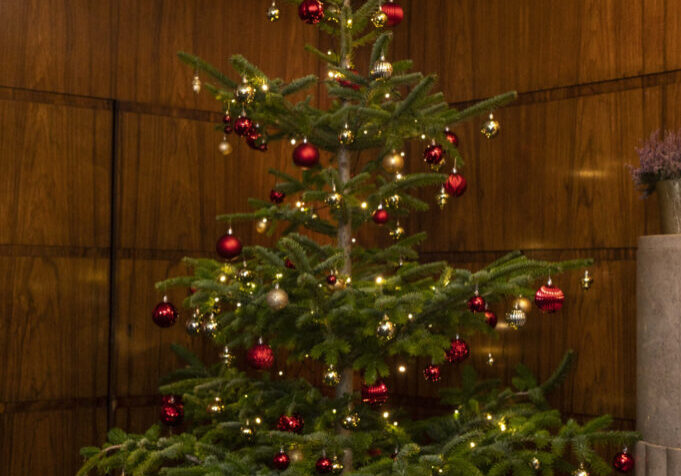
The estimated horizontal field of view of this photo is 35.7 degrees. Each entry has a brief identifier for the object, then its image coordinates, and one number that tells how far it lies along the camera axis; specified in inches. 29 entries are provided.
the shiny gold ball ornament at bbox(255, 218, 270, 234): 131.5
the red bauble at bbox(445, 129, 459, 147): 130.0
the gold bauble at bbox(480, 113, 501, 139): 125.3
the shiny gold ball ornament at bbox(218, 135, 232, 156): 136.8
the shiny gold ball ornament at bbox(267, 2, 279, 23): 127.8
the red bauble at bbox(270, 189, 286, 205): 136.6
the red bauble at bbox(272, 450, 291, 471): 116.0
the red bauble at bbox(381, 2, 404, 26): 128.0
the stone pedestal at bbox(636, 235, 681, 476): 122.0
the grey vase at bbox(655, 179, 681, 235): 123.8
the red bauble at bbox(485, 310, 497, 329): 128.6
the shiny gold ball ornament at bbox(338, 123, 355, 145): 122.6
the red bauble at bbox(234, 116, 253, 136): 120.0
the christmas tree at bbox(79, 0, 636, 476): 116.1
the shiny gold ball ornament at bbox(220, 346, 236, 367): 123.6
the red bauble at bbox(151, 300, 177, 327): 126.3
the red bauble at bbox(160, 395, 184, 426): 135.5
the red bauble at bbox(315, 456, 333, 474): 114.0
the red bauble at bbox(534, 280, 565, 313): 120.8
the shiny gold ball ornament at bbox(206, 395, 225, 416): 129.6
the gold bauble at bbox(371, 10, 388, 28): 123.0
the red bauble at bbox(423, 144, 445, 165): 123.6
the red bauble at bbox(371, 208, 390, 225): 136.6
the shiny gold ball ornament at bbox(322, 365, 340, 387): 117.6
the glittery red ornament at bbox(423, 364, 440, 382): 121.9
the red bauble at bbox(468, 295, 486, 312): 114.0
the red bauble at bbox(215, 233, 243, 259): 128.6
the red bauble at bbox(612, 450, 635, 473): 125.0
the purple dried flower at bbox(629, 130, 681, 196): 123.7
